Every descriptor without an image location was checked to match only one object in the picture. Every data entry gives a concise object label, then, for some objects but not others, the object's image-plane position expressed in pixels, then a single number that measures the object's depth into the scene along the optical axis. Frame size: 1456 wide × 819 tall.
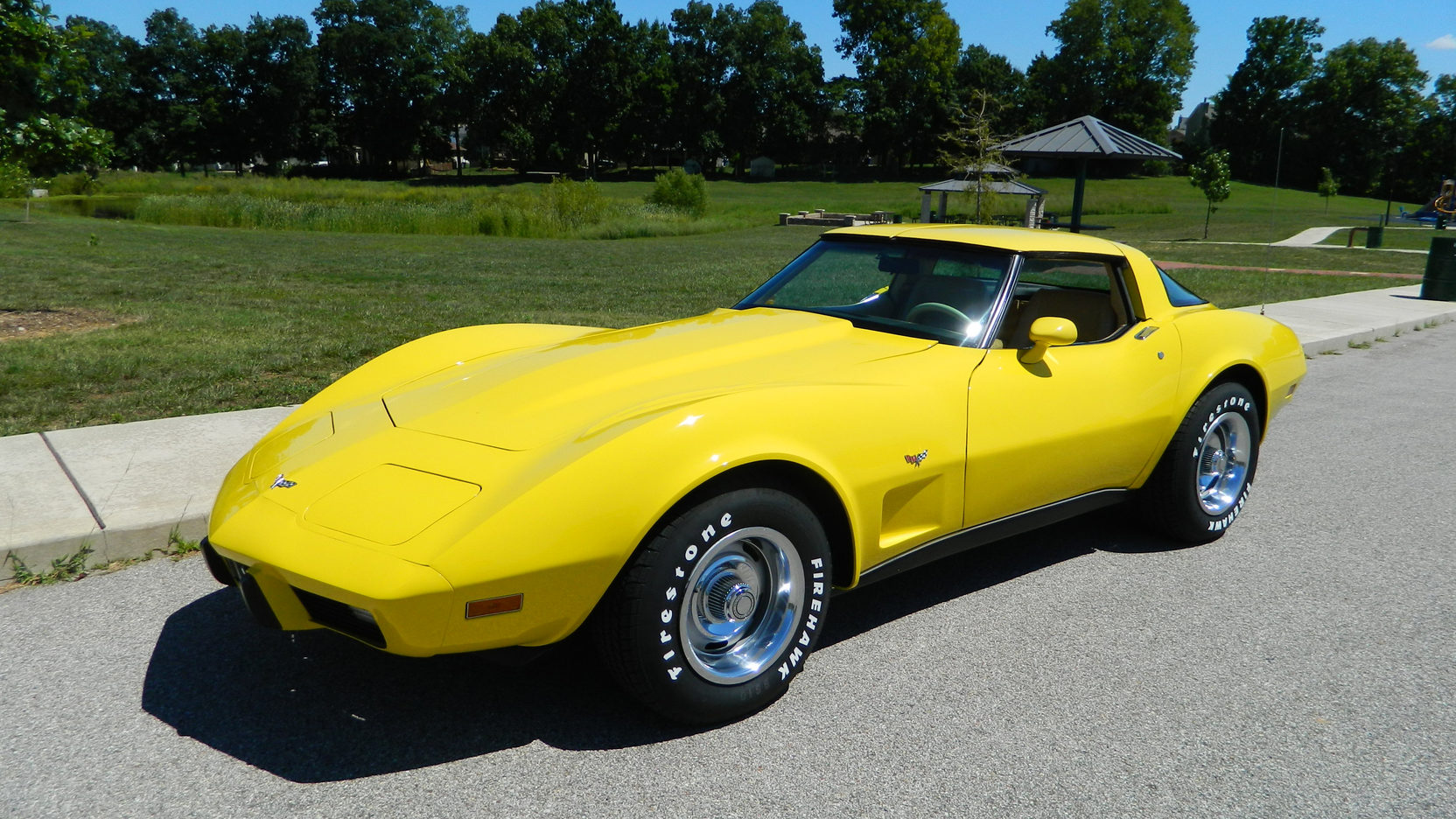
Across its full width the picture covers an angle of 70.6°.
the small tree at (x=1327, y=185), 48.28
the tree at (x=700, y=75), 89.88
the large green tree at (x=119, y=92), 82.78
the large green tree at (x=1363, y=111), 77.44
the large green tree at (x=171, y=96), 84.25
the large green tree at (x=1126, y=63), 86.12
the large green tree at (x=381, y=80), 88.81
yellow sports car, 2.61
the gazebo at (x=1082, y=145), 26.48
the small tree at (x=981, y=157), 24.09
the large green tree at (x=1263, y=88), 87.06
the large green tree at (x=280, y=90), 86.75
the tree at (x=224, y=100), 86.31
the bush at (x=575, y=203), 29.88
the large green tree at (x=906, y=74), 84.69
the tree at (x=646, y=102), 88.81
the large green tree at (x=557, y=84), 85.75
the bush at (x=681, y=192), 37.50
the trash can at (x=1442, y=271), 15.00
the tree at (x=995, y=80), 86.75
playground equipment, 39.09
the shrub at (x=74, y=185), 42.44
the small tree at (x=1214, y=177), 37.00
